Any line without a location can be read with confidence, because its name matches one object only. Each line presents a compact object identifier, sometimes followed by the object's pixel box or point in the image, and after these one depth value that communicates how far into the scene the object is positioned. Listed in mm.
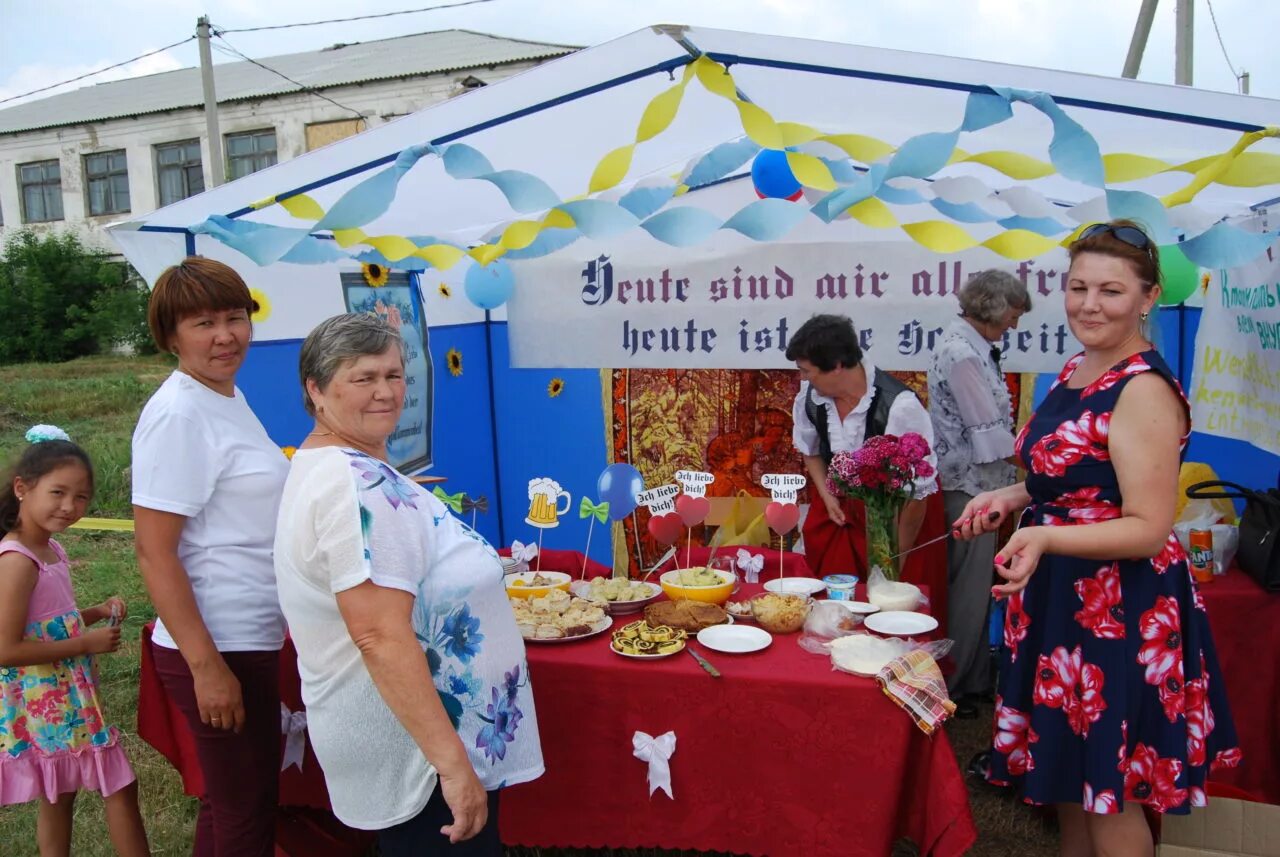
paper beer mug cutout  2643
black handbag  2539
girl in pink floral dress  2131
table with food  1990
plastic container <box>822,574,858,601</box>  2625
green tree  18188
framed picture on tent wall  3979
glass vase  2576
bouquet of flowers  2461
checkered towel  1919
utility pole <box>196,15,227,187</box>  13000
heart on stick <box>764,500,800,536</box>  2652
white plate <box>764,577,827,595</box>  2727
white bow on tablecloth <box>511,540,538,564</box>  3035
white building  17344
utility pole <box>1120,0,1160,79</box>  6416
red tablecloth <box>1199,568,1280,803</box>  2551
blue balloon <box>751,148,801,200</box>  3436
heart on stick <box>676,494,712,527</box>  2811
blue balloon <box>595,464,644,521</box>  2947
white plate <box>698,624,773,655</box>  2216
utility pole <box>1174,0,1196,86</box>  6020
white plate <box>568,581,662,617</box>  2596
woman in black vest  3199
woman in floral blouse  1368
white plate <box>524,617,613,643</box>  2303
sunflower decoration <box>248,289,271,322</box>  3584
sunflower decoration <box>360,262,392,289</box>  3984
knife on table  2086
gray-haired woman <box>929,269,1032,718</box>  3635
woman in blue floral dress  1707
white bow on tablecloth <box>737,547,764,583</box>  3033
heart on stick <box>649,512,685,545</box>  2748
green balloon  3711
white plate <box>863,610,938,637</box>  2299
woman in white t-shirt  1777
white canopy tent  2430
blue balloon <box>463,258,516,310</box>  4598
